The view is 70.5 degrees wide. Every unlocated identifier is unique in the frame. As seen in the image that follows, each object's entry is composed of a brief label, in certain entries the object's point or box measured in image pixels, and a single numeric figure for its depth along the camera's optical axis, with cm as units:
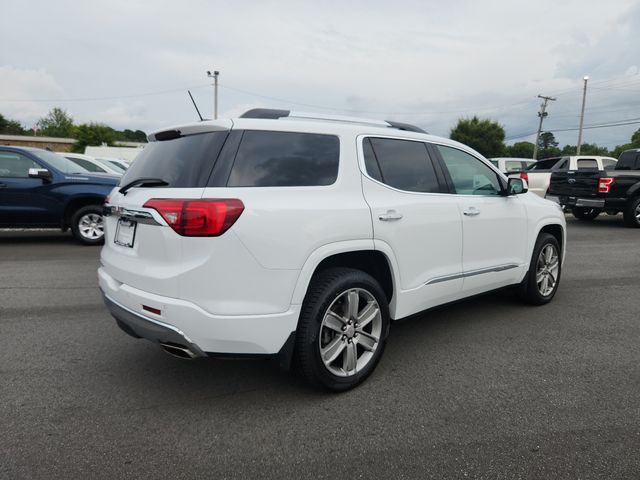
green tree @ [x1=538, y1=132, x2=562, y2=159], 11151
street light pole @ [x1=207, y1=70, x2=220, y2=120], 4206
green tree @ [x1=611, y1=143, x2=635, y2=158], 8271
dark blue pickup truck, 775
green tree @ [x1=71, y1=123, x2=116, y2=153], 6141
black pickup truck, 1100
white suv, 243
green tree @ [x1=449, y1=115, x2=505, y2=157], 5928
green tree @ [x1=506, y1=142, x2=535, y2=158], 10119
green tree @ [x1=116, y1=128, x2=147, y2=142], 10519
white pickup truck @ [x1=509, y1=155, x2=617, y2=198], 1243
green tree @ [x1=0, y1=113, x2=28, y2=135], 8850
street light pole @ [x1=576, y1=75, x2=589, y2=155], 3708
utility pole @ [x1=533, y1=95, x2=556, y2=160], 5206
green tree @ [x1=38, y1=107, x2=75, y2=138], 9419
